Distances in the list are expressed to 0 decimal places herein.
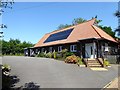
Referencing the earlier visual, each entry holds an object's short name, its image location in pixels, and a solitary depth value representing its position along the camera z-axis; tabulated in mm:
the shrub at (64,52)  12946
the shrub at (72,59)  10806
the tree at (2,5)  4580
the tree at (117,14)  15053
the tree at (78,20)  33918
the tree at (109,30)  21506
